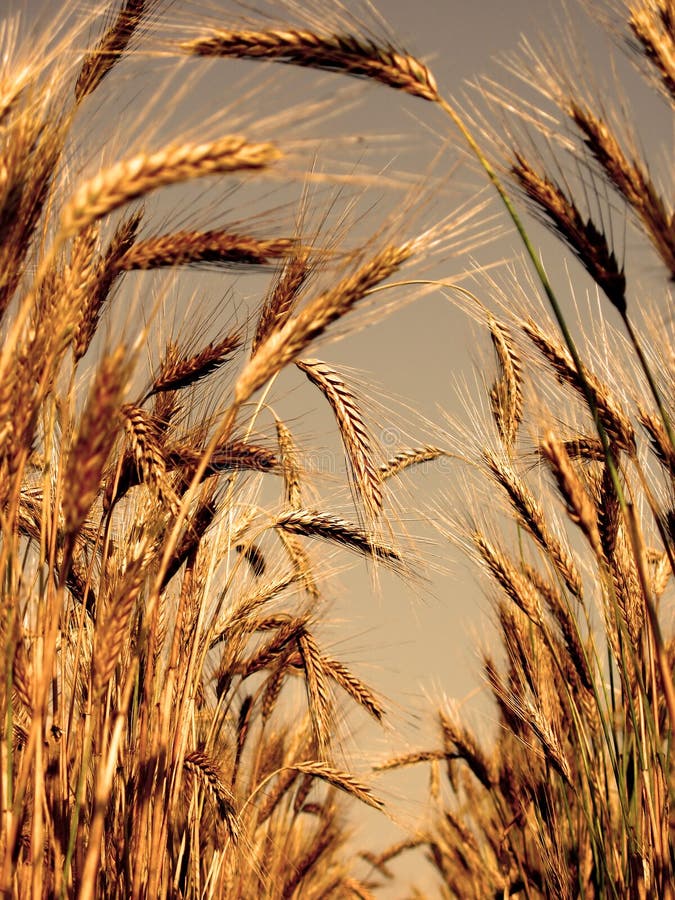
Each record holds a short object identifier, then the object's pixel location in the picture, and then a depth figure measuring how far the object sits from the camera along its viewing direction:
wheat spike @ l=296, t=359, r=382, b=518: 1.07
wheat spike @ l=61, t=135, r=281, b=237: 0.87
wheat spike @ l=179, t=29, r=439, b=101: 0.94
